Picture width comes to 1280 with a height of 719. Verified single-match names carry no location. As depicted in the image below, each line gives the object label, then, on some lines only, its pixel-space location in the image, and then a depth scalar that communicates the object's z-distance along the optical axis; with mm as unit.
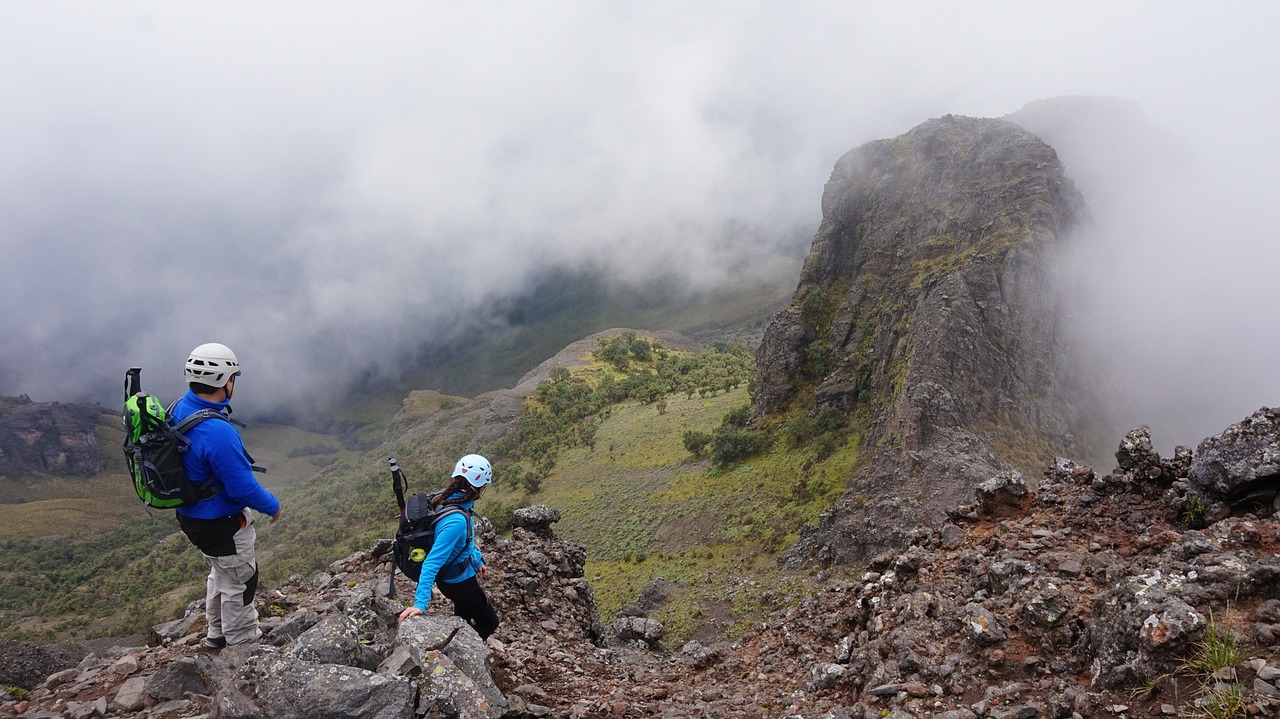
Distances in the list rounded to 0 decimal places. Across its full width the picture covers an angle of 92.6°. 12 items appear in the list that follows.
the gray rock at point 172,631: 9070
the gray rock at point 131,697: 6370
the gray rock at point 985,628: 6148
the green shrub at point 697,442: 41281
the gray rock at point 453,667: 5828
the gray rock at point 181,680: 6452
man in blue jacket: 5918
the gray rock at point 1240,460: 6617
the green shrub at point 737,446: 35656
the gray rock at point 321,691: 5363
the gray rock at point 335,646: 5984
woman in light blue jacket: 6609
